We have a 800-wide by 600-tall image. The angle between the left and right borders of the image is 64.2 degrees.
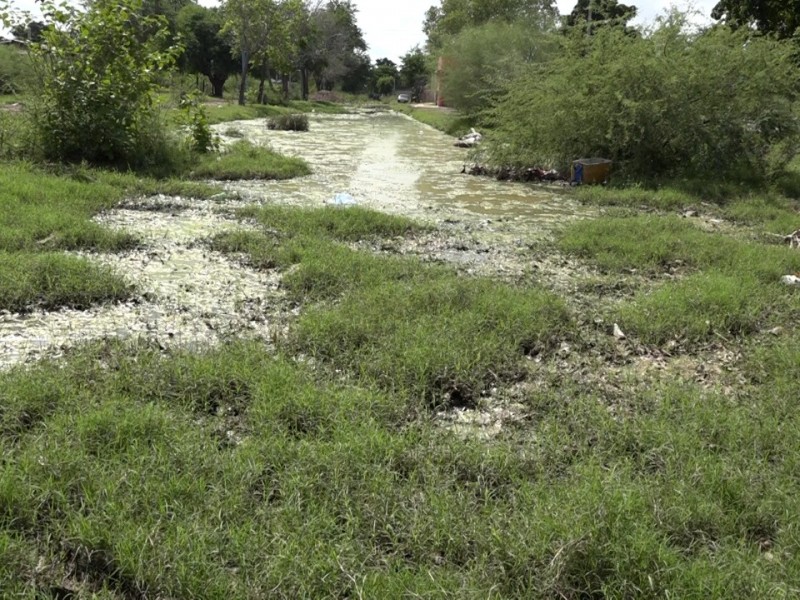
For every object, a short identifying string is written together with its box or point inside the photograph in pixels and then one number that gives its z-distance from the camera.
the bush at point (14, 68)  11.35
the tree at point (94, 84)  10.19
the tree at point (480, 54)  25.31
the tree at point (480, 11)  41.49
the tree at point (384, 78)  70.44
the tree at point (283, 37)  30.73
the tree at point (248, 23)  28.70
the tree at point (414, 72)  61.53
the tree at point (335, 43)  50.12
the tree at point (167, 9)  36.88
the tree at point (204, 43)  37.97
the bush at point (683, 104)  11.73
